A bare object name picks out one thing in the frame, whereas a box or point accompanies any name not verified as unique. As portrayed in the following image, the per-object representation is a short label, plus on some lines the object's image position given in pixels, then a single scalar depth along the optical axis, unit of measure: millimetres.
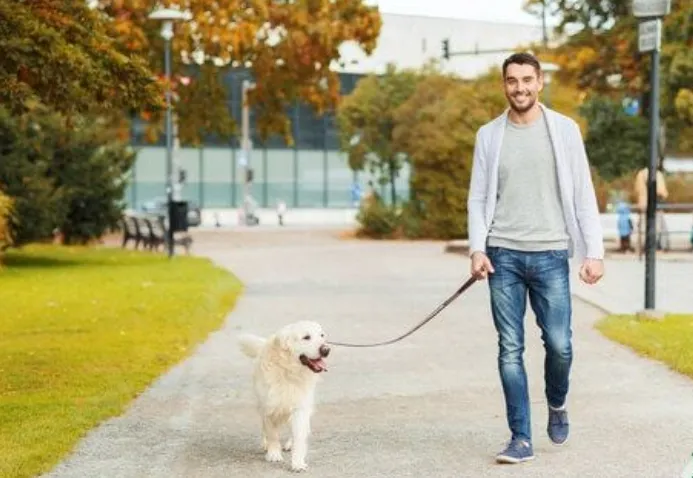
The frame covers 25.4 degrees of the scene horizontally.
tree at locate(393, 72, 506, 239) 46344
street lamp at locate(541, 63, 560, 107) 41625
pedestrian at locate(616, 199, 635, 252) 33219
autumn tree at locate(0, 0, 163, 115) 12680
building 84500
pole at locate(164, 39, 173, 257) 33250
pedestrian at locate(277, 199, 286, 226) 77688
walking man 7641
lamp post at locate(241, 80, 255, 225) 74312
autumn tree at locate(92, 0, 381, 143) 32438
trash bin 33812
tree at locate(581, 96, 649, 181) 60344
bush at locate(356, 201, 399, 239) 49656
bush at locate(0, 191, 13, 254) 23000
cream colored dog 7641
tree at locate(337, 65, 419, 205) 58344
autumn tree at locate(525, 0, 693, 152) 35094
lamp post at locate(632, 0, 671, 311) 15930
